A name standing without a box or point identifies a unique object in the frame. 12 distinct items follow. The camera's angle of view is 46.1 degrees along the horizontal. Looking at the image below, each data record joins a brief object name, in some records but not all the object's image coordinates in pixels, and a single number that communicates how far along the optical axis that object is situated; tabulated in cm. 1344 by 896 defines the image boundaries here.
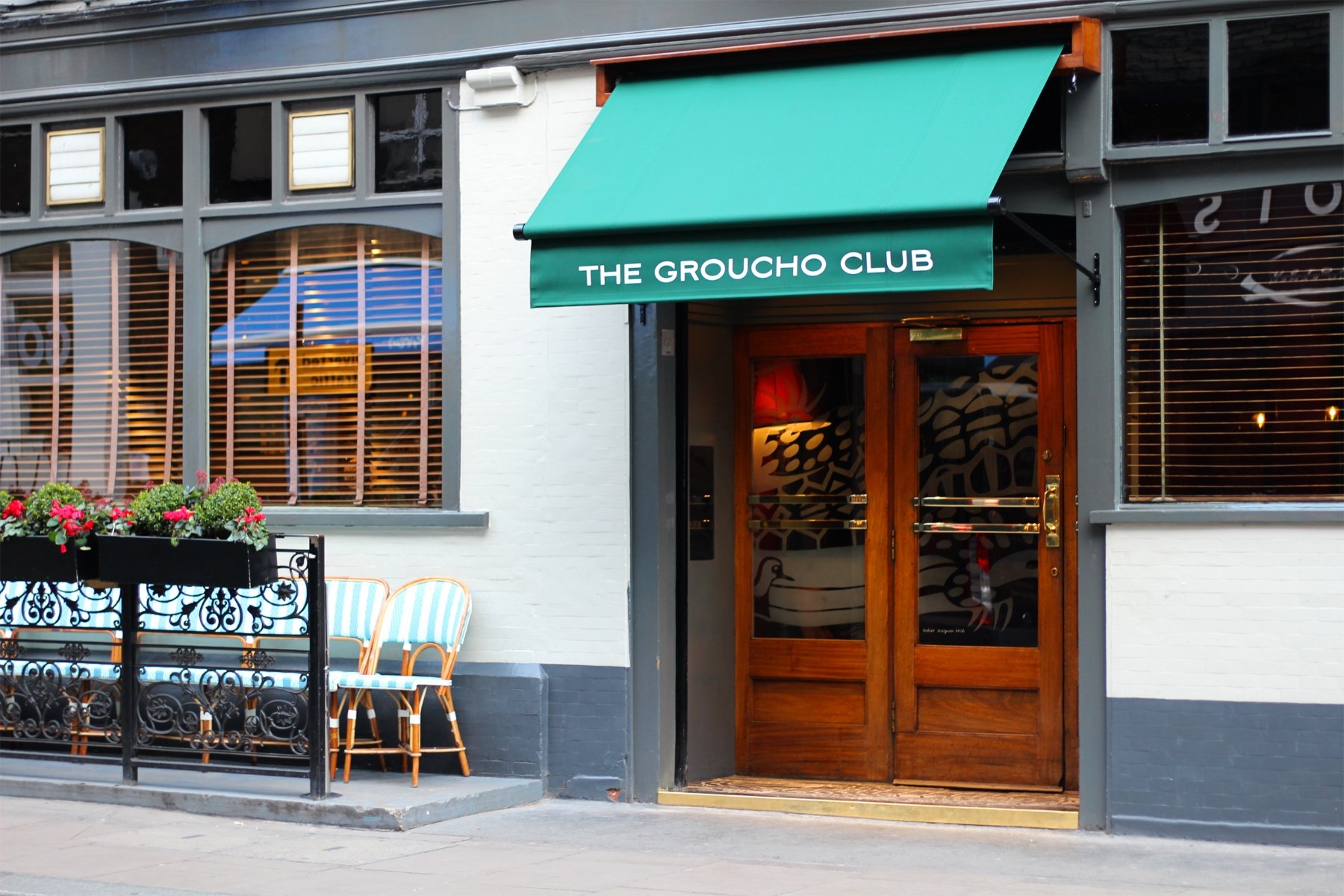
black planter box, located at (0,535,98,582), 855
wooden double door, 886
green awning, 721
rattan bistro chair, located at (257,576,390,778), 895
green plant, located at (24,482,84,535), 868
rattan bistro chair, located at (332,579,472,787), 858
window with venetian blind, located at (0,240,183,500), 1011
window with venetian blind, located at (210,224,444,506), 943
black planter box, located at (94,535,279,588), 807
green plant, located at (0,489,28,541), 877
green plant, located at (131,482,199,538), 834
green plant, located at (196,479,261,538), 816
